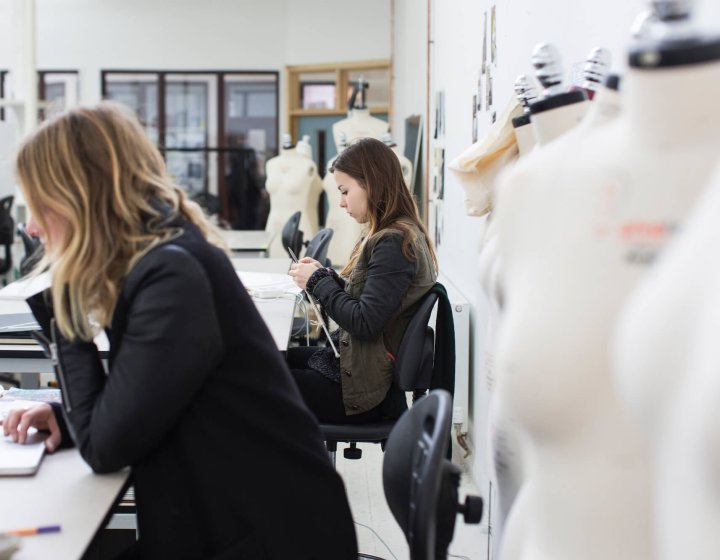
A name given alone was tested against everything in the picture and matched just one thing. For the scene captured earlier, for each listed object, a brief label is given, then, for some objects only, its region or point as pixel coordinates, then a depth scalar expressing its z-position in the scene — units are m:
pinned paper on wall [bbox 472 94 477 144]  3.43
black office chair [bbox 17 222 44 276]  4.17
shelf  9.16
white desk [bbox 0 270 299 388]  2.25
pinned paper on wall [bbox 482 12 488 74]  3.21
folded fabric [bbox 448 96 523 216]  1.57
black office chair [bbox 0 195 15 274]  7.64
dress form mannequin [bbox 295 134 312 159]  6.92
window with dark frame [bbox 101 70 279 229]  9.75
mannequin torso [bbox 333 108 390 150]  6.32
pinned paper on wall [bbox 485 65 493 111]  3.06
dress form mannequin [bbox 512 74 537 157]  1.43
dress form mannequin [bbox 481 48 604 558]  1.12
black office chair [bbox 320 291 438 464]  2.24
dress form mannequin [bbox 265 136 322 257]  6.83
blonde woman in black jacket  1.27
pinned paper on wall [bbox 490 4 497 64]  2.99
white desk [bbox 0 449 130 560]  1.10
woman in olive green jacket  2.29
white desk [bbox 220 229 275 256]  5.46
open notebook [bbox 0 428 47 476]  1.35
